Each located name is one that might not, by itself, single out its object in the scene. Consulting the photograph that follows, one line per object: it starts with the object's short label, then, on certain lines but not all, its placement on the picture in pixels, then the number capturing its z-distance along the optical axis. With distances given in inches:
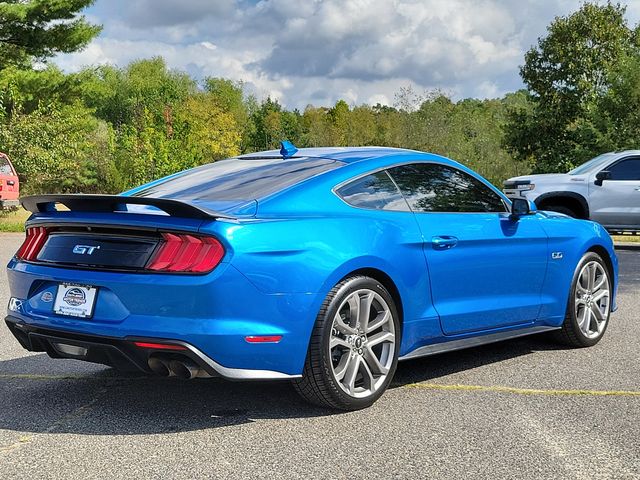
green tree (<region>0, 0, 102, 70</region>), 1099.9
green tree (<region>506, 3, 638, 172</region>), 1432.1
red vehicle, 990.4
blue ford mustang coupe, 160.4
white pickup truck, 616.4
